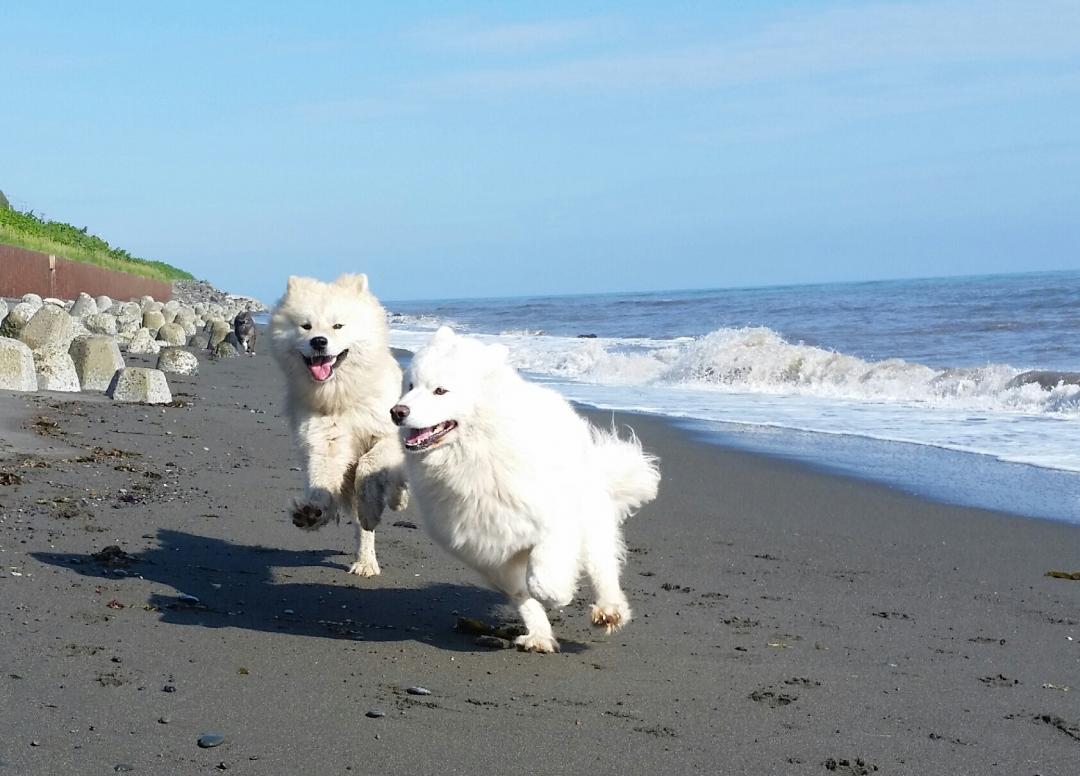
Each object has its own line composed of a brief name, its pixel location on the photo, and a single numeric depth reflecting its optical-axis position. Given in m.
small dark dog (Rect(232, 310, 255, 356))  21.69
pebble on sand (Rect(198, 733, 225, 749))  3.32
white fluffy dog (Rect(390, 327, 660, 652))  4.64
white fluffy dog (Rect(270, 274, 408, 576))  5.94
